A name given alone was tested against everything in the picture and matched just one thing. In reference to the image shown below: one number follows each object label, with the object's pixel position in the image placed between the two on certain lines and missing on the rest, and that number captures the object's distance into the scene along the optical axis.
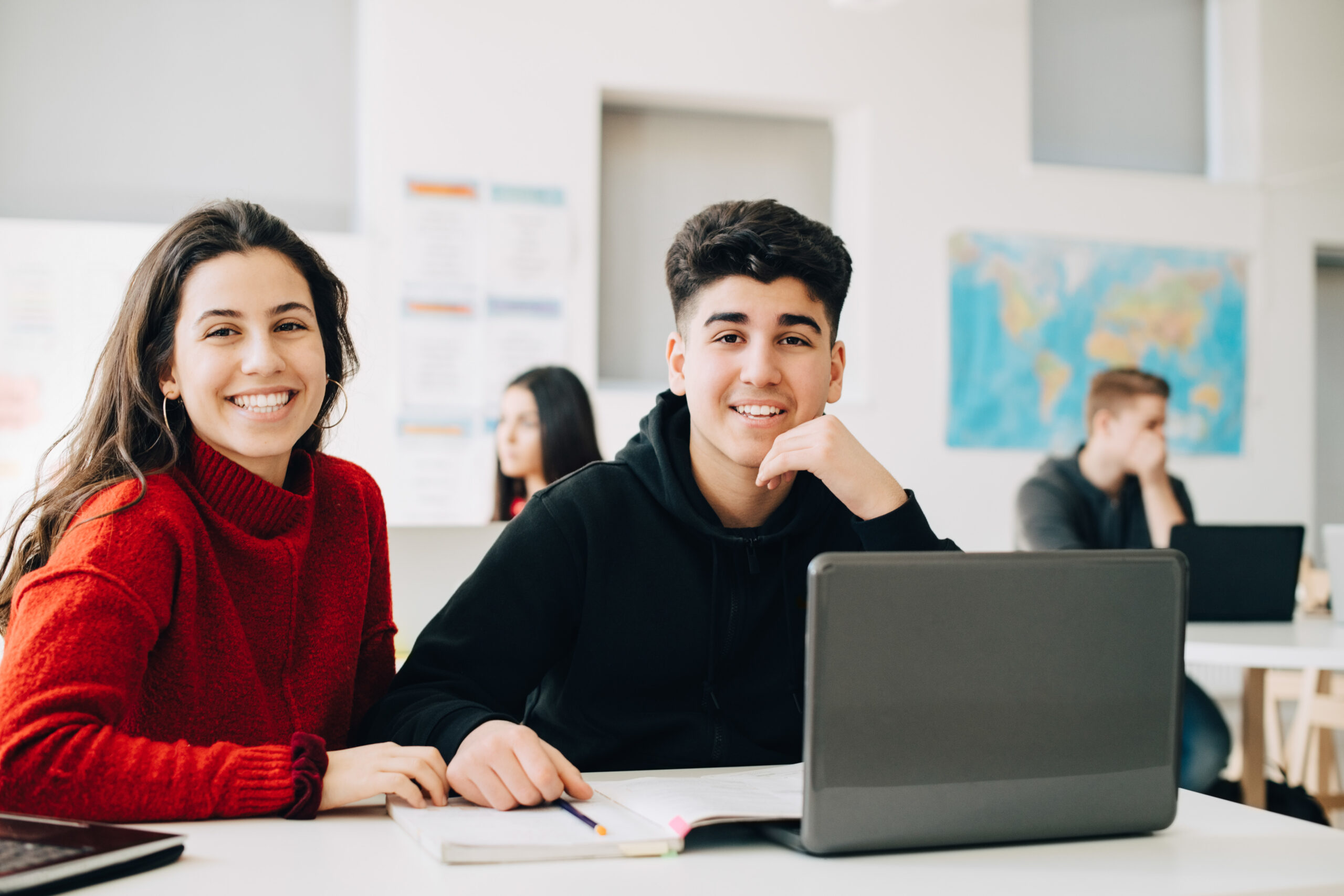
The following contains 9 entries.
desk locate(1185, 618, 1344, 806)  1.96
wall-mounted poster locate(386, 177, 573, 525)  4.00
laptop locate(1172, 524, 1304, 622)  2.38
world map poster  4.60
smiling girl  0.87
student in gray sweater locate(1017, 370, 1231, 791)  3.00
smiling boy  1.22
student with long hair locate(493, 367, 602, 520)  3.03
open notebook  0.76
